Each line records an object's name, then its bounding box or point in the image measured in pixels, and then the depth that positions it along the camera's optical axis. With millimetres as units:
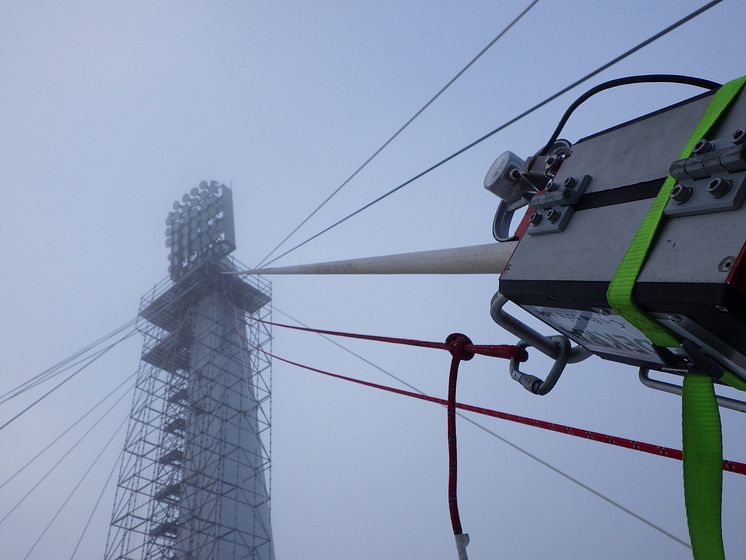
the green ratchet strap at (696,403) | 1157
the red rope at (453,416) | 1749
